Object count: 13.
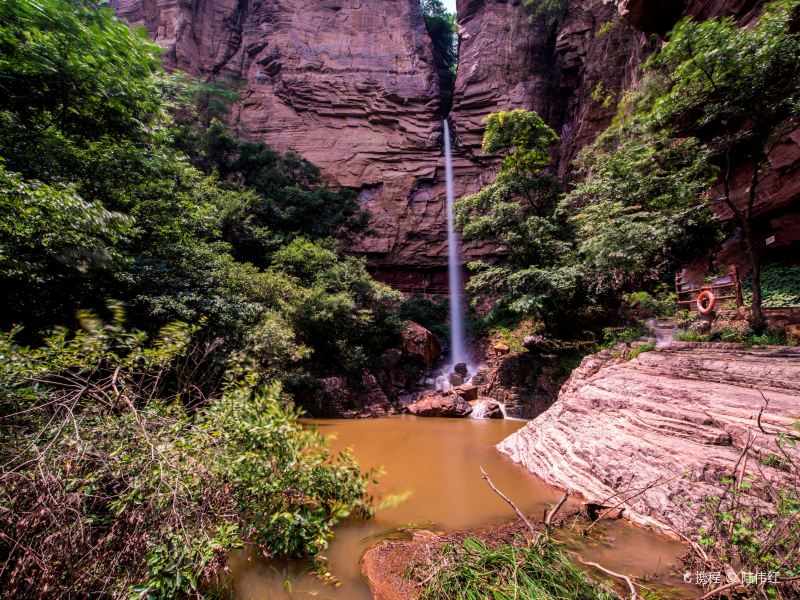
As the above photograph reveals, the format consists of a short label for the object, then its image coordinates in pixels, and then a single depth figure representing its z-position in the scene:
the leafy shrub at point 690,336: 7.06
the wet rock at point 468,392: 13.12
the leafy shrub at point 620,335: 9.45
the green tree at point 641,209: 8.07
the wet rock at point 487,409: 11.66
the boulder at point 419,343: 15.46
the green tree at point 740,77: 6.00
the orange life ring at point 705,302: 7.83
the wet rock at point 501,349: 14.40
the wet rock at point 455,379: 15.28
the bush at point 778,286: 8.95
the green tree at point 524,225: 11.64
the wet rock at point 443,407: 11.59
